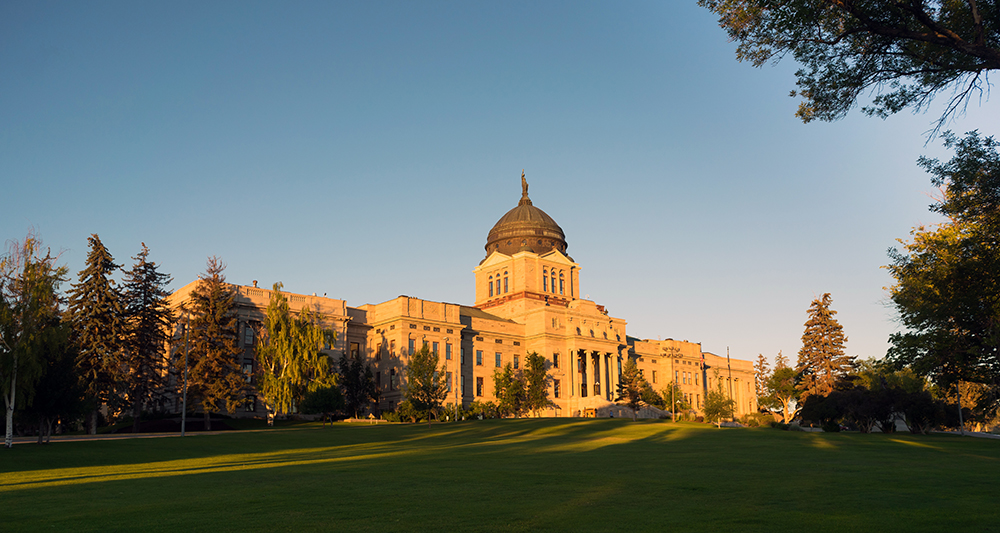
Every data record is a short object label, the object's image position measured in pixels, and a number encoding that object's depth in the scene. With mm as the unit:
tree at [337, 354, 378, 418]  75188
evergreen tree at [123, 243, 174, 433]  55281
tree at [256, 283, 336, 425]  61125
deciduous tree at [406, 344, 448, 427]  62188
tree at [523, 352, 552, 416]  86000
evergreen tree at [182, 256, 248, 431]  58500
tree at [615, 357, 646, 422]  91350
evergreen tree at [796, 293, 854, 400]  73938
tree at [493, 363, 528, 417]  83312
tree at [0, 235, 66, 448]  36000
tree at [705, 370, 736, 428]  85438
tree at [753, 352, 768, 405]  132500
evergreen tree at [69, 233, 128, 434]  52688
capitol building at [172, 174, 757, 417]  82438
